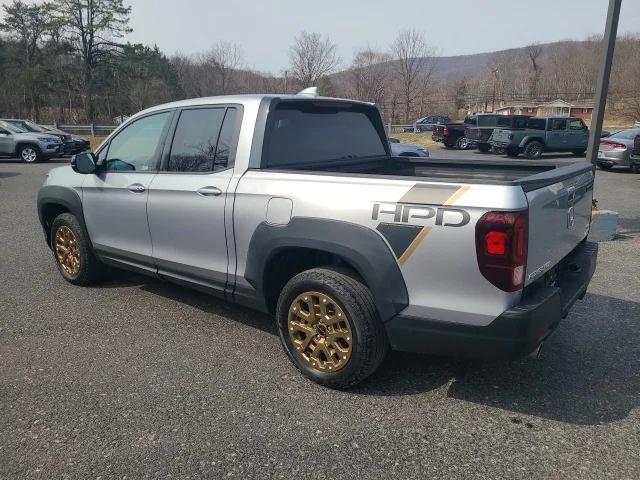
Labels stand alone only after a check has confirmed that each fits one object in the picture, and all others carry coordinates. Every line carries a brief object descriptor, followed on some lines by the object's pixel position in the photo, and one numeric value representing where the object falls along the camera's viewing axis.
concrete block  7.04
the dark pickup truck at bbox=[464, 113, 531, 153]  22.33
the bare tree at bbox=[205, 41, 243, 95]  44.44
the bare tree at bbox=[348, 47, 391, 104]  42.97
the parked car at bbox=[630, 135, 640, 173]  14.75
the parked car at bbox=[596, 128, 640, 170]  16.16
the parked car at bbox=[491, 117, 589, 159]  21.45
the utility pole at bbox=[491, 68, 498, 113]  56.99
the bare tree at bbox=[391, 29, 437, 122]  47.75
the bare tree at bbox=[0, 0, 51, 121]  41.00
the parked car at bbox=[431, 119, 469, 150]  26.62
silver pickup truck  2.58
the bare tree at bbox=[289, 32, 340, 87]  37.03
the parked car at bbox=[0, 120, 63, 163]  18.25
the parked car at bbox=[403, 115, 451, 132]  37.22
